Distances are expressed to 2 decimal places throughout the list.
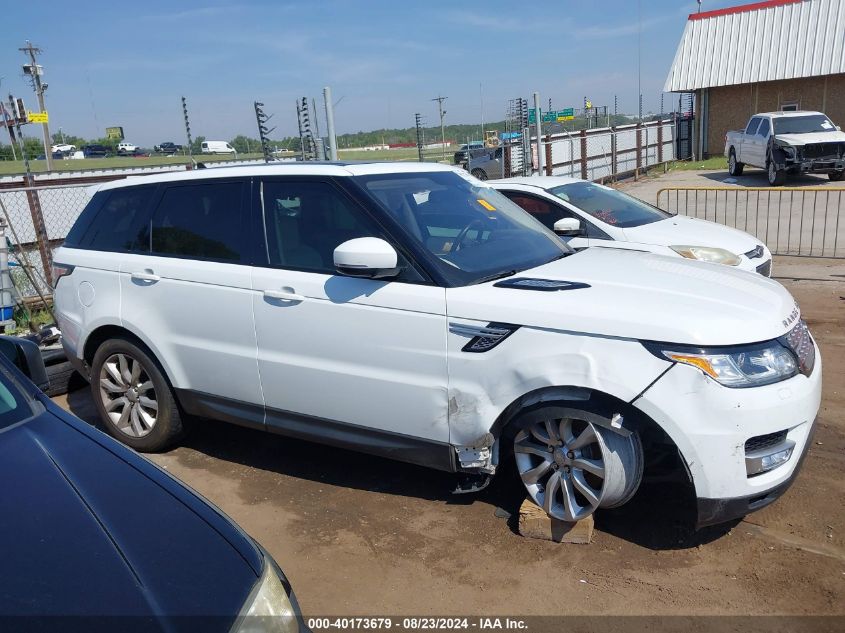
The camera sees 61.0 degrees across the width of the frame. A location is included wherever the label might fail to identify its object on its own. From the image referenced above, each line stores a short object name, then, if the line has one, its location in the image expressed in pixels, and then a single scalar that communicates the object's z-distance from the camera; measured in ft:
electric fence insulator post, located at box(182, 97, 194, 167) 34.65
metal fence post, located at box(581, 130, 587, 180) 62.69
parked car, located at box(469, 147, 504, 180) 81.25
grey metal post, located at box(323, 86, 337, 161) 27.84
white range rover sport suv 10.55
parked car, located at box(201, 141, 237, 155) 191.32
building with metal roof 89.92
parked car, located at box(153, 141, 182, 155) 204.44
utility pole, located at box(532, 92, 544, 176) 39.83
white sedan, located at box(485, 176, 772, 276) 23.44
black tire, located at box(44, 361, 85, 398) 20.43
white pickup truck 62.39
